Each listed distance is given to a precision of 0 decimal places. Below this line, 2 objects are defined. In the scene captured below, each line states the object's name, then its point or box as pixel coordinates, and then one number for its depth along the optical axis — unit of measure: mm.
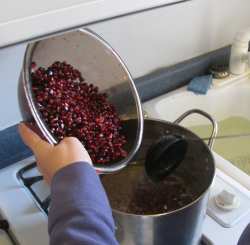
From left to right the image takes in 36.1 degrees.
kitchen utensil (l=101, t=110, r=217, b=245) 584
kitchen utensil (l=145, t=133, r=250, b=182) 693
